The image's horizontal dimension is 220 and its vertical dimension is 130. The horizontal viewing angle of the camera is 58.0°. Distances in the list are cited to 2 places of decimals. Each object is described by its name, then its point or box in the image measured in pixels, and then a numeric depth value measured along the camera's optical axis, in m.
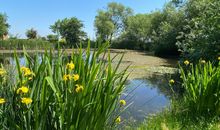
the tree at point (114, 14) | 44.03
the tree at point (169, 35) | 17.47
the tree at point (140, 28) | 28.08
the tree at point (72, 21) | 34.59
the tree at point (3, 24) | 22.06
